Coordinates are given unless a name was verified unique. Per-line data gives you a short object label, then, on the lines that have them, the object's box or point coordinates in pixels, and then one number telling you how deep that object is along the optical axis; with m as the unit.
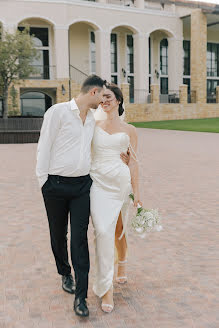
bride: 3.27
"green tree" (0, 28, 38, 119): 19.60
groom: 3.12
